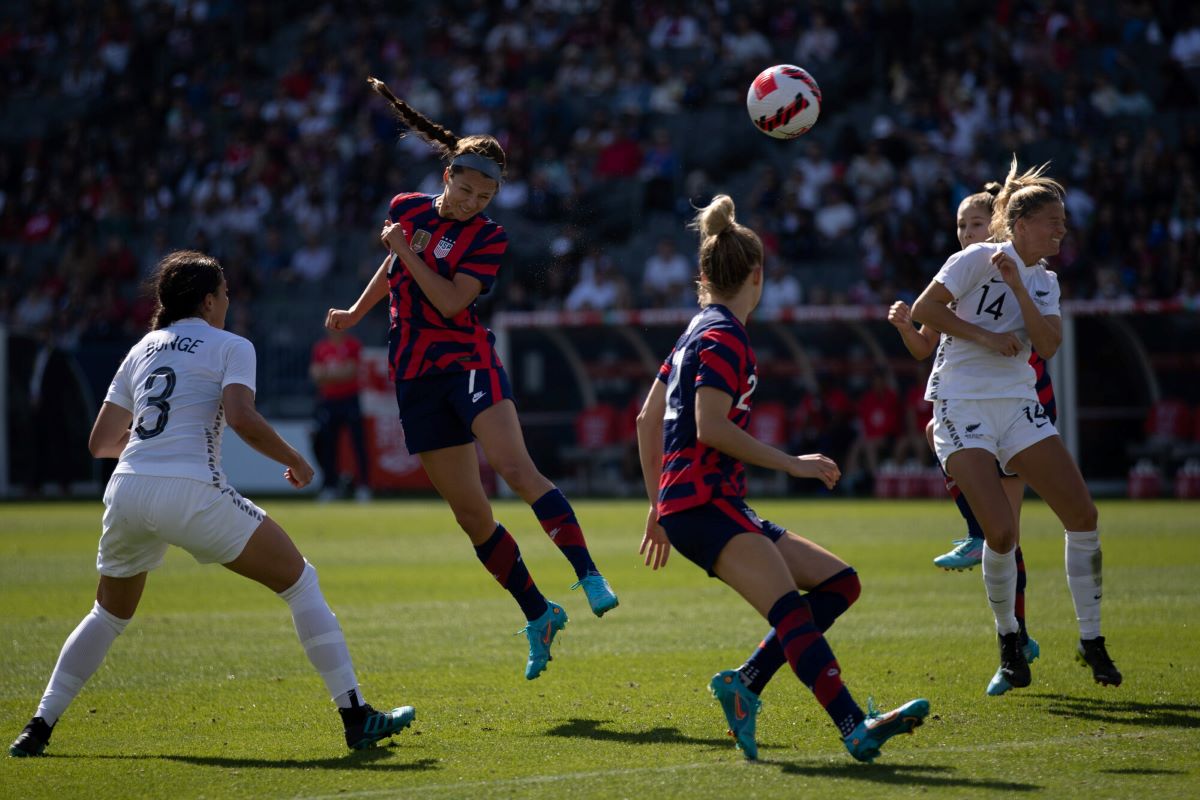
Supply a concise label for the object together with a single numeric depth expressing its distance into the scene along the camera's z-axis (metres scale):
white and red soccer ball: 17.84
